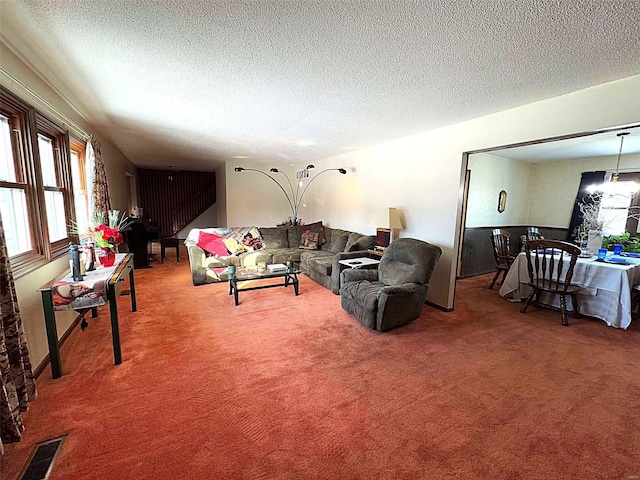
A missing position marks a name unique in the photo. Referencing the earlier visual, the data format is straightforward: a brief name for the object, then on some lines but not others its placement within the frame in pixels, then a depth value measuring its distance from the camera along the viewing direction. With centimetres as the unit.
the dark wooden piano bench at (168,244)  627
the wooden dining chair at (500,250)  461
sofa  446
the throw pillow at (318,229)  562
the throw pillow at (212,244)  462
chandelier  452
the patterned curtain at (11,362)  148
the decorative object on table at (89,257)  259
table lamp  399
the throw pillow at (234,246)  485
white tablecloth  318
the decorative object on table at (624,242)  409
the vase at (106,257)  271
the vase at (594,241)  399
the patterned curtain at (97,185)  357
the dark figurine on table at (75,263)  224
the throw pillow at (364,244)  471
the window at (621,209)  470
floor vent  138
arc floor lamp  687
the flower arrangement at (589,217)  450
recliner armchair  291
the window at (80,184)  349
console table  200
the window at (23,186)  204
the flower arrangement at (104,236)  269
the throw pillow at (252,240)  510
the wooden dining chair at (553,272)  327
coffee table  381
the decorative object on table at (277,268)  407
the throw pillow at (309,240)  556
